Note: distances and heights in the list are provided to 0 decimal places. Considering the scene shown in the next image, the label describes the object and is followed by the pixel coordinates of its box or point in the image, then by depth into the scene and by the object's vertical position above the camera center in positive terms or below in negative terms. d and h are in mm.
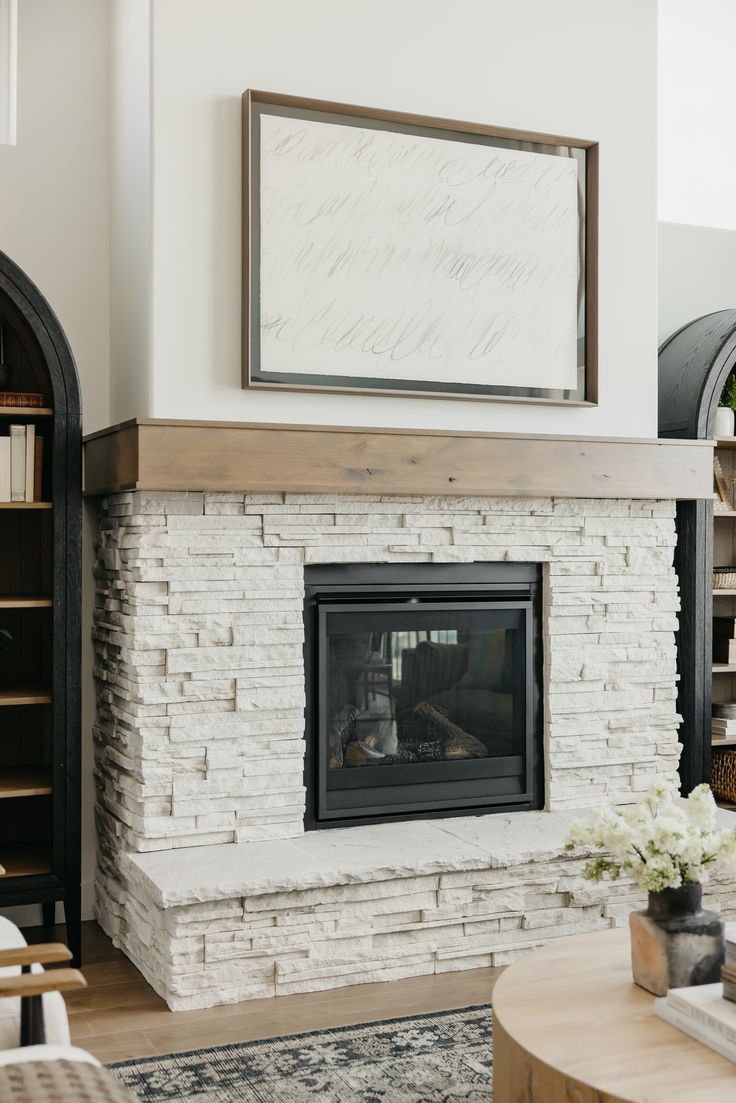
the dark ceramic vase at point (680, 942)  2182 -774
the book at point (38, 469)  3465 +217
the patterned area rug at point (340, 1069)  2553 -1239
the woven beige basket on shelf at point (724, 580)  4375 -153
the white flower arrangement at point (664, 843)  2160 -581
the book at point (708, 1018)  1977 -855
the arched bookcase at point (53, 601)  3334 -179
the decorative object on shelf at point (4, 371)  3518 +528
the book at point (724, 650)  4383 -426
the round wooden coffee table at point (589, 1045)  1870 -887
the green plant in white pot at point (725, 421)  4371 +457
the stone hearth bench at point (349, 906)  3045 -1047
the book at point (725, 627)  4438 -341
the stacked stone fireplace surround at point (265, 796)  3119 -774
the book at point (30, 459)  3436 +246
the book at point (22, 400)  3434 +425
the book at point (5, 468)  3412 +217
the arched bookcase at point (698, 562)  4133 -81
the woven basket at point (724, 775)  4430 -920
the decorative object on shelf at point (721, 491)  4430 +193
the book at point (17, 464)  3432 +230
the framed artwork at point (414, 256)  3408 +896
